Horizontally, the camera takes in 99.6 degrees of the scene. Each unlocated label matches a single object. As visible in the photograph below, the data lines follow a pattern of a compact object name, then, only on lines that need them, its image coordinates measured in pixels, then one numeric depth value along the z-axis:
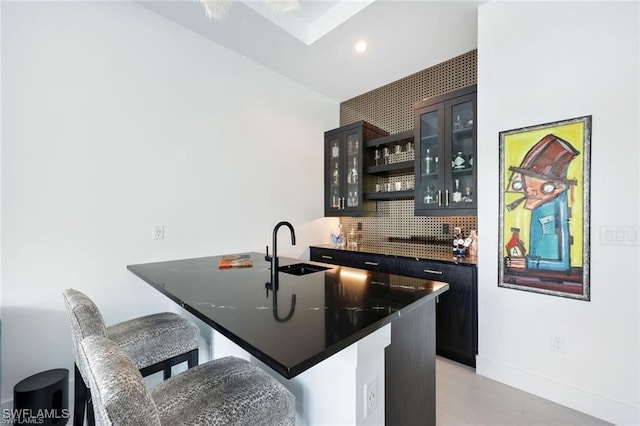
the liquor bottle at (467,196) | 2.46
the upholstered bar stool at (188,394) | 0.56
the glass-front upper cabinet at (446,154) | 2.48
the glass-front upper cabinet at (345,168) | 3.46
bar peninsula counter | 0.81
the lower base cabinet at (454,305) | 2.26
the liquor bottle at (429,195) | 2.75
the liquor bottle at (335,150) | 3.77
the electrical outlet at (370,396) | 0.96
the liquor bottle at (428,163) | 2.77
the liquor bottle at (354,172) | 3.52
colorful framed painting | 1.76
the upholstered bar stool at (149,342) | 1.29
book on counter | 1.91
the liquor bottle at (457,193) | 2.54
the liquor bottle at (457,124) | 2.55
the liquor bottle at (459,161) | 2.52
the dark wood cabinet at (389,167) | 3.13
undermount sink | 1.83
